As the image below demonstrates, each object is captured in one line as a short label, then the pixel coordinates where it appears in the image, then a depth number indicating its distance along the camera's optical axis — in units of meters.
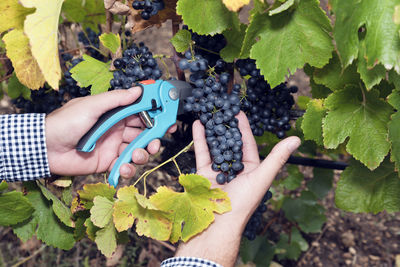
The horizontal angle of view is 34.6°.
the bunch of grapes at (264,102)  0.83
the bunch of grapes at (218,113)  0.81
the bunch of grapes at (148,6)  0.80
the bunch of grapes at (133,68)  0.83
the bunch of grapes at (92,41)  0.96
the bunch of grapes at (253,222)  0.91
